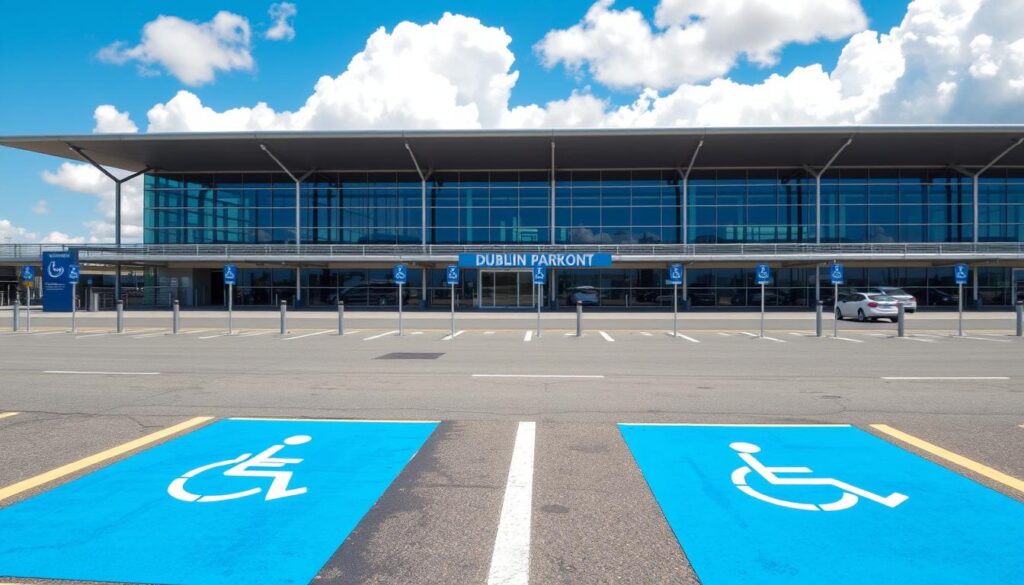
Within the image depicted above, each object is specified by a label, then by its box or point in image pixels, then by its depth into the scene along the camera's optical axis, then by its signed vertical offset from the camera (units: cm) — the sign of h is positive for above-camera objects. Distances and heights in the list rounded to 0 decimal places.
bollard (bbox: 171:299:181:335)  2120 -118
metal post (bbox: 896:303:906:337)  1964 -127
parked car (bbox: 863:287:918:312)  3219 -49
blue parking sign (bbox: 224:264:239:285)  2397 +57
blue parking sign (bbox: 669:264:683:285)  2147 +50
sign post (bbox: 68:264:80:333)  2463 +59
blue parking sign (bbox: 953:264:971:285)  2136 +48
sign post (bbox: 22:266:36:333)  2694 +65
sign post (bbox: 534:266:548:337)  2167 +46
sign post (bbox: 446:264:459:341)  2292 +49
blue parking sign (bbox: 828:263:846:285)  2153 +53
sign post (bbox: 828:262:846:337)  2153 +53
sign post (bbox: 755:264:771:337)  2190 +50
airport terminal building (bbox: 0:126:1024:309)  4019 +528
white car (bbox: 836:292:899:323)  2714 -94
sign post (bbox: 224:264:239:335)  2393 +57
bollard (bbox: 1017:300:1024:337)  1998 -111
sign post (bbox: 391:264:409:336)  2302 +54
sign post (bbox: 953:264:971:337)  2133 +52
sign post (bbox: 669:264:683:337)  2145 +50
